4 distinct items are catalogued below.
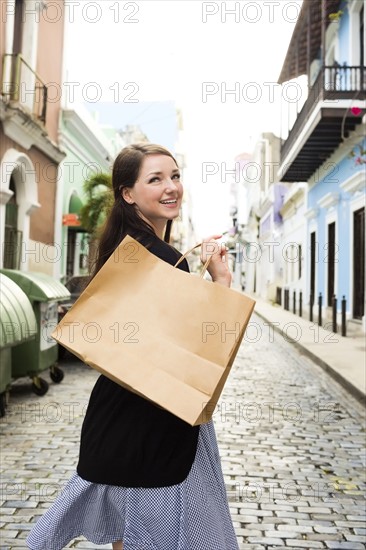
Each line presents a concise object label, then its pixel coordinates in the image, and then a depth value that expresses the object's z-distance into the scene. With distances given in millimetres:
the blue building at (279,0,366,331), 13141
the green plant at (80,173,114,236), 13438
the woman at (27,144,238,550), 1548
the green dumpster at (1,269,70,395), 6172
